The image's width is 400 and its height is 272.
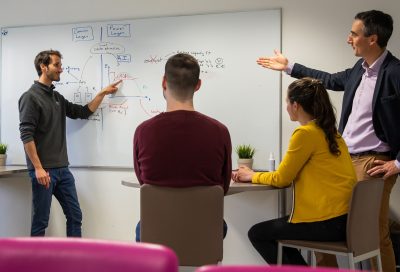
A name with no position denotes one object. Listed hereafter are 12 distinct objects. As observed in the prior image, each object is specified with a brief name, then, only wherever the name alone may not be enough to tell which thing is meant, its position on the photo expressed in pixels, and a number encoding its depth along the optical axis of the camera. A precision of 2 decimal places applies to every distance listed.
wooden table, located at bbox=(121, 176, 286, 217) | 2.37
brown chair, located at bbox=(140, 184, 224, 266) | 1.91
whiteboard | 3.35
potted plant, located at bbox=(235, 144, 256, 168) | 3.19
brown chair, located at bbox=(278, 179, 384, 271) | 2.12
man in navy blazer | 2.48
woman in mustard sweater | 2.20
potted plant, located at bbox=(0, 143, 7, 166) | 3.77
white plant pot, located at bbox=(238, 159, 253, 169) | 3.18
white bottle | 2.92
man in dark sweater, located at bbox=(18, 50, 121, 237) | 3.26
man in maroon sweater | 1.92
